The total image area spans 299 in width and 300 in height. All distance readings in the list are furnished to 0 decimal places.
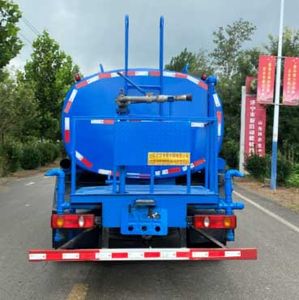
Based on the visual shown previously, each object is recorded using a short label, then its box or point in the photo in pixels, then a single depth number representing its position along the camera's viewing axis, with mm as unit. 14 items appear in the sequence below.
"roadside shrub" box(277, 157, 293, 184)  11612
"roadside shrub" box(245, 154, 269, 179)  13110
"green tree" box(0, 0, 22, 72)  8945
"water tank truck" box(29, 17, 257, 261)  3215
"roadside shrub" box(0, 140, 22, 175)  15665
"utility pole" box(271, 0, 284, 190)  10850
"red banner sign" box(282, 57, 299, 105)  11173
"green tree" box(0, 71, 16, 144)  15289
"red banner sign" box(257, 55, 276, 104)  11280
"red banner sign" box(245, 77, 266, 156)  13971
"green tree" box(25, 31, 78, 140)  21503
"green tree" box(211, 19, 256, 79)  29268
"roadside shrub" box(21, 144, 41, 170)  18337
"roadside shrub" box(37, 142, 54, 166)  20014
